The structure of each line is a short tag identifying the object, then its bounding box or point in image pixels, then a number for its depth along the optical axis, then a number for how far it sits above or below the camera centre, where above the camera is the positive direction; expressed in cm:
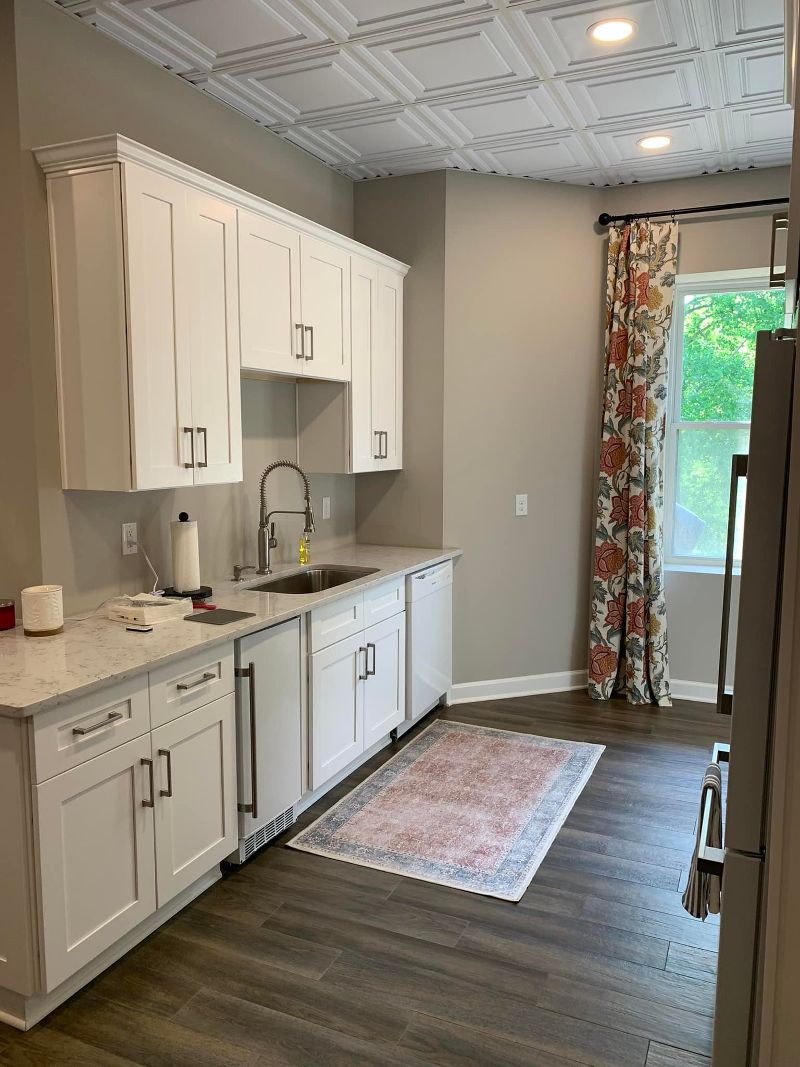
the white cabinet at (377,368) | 397 +39
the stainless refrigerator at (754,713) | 129 -44
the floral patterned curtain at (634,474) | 437 -15
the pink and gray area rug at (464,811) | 285 -146
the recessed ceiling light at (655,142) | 380 +144
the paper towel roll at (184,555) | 302 -42
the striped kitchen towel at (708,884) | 153 -82
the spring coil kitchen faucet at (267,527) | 357 -38
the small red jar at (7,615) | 255 -55
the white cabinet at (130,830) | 203 -108
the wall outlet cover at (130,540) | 297 -36
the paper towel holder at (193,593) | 303 -56
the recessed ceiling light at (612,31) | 275 +142
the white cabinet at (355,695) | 321 -108
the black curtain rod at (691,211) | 420 +125
